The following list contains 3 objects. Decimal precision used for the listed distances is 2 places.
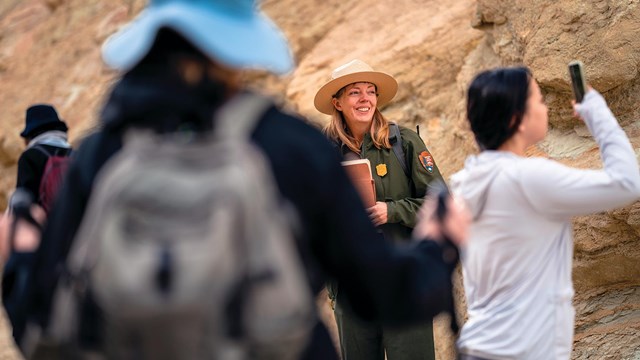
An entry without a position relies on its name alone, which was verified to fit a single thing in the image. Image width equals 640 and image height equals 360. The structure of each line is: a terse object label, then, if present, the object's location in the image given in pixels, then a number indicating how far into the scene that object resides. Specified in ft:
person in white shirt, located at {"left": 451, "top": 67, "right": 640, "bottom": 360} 9.90
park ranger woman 16.67
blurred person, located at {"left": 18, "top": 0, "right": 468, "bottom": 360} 6.56
